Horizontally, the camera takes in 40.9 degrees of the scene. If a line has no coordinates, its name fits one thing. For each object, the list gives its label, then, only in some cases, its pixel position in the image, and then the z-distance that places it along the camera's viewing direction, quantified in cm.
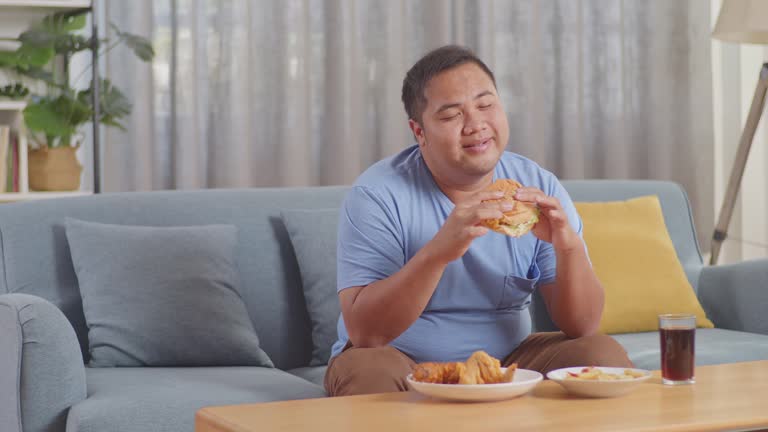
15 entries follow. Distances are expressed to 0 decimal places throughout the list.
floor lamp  338
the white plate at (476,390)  144
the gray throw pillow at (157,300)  226
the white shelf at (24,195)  325
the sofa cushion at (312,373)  229
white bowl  146
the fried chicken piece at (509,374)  149
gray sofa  189
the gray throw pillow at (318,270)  244
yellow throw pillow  276
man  179
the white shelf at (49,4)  331
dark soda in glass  156
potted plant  324
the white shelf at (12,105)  326
